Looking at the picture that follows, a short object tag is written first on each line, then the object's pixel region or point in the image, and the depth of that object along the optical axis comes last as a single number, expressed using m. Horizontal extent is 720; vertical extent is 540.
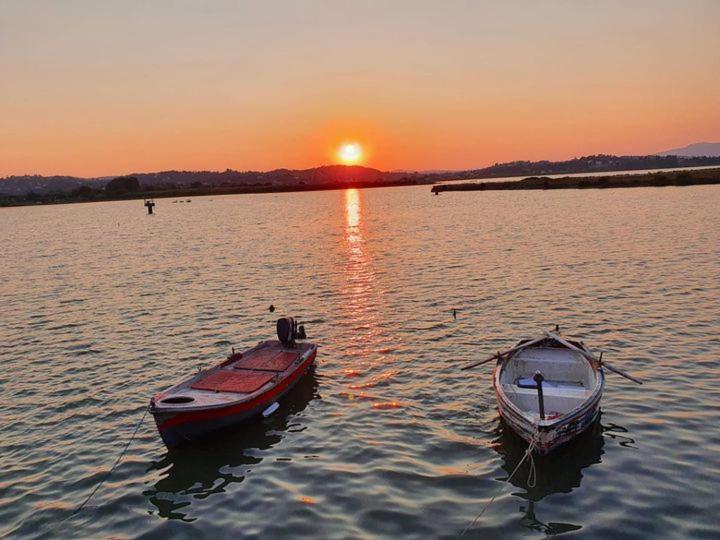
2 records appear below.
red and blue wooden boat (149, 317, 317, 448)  15.73
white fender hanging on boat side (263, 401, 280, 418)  17.78
